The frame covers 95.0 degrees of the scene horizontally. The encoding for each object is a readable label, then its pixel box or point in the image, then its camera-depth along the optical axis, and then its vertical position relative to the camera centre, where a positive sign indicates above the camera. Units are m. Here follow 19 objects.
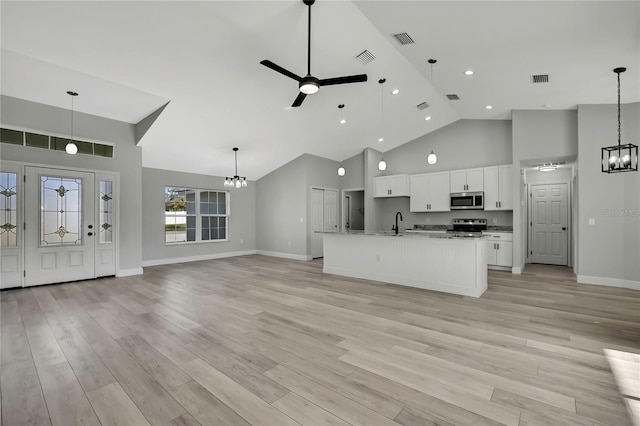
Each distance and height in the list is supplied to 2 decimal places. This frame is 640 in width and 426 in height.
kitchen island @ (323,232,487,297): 4.57 -0.83
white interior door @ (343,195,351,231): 9.61 +0.05
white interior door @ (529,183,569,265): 7.28 -0.31
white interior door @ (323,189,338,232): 9.02 +0.14
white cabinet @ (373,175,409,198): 8.02 +0.77
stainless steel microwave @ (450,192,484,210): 6.85 +0.29
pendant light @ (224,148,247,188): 7.25 +0.82
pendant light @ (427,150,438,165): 5.04 +0.94
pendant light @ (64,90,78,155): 4.70 +1.08
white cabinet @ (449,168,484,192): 6.89 +0.79
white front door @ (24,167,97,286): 5.18 -0.19
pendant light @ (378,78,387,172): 5.24 +2.27
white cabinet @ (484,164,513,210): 6.52 +0.56
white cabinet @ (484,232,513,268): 6.41 -0.81
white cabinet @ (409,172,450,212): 7.39 +0.53
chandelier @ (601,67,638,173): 3.69 +0.65
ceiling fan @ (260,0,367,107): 3.20 +1.51
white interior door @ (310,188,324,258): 8.49 -0.16
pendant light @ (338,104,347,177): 6.03 +2.09
